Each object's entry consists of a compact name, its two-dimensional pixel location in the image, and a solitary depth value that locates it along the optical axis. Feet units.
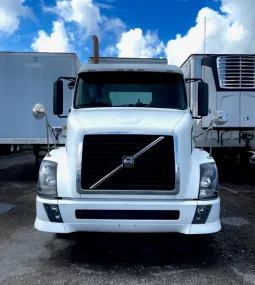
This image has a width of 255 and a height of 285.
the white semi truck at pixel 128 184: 9.02
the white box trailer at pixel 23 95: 21.62
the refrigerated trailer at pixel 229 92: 21.54
